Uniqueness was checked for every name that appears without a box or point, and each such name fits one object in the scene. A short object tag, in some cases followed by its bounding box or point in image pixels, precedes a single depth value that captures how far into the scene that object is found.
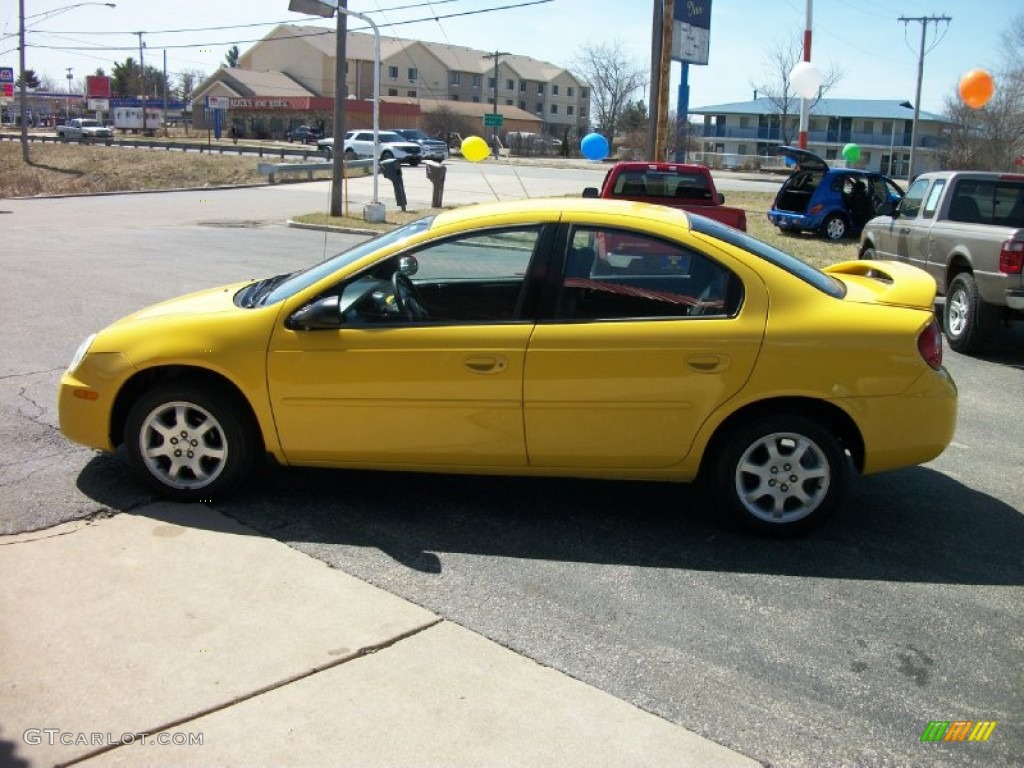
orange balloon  17.06
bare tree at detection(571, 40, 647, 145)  98.06
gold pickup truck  8.82
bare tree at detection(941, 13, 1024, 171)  41.70
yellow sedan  4.40
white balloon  20.73
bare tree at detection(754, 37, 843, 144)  79.74
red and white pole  23.83
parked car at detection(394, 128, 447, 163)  50.44
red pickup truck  12.78
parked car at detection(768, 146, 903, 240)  18.88
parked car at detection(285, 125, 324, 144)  68.69
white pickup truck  62.53
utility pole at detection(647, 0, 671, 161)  17.70
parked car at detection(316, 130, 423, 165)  45.93
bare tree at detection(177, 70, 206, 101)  126.38
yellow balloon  18.73
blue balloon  19.81
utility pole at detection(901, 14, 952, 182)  48.79
